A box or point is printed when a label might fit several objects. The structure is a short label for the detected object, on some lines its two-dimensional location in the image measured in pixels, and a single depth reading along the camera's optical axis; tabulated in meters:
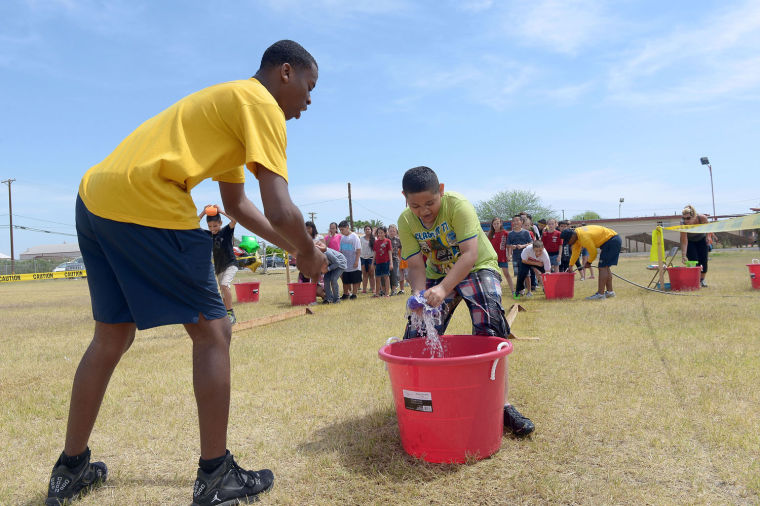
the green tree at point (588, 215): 113.24
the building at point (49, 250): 103.56
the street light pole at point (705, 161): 50.28
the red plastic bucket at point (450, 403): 2.64
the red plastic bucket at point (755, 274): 10.46
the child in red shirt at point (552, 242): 12.90
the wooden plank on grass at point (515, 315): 6.03
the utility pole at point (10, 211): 48.03
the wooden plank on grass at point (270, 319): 7.76
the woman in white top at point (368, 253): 13.32
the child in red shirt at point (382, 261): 12.62
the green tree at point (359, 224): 82.47
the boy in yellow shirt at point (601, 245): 10.13
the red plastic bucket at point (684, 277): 10.45
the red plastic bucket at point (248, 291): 12.95
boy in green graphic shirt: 3.13
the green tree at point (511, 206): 77.88
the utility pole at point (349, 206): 53.36
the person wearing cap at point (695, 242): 11.32
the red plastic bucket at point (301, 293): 11.60
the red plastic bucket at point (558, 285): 10.27
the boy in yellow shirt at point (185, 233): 2.14
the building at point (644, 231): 44.84
